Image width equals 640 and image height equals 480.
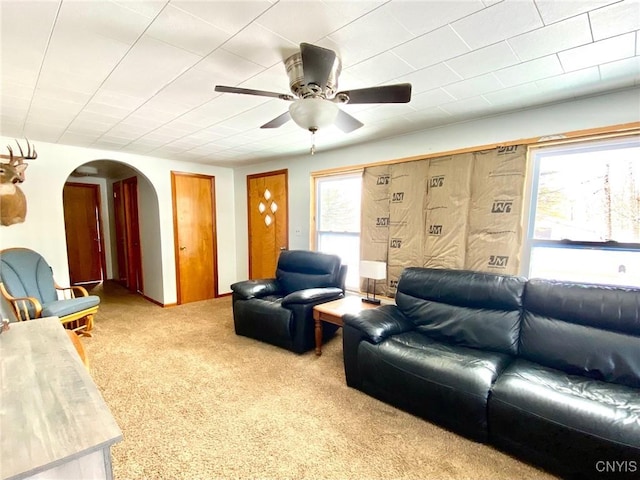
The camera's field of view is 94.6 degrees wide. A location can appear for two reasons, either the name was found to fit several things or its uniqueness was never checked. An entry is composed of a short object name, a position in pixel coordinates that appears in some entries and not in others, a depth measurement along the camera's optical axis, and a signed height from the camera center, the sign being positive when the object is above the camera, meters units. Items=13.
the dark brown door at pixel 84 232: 6.02 -0.50
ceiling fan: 1.59 +0.68
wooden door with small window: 4.69 -0.16
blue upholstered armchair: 2.99 -0.92
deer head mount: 3.01 +0.19
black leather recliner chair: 3.04 -1.00
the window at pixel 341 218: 3.93 -0.11
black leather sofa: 1.51 -1.02
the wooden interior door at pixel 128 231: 5.37 -0.44
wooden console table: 0.78 -0.65
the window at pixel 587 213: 2.21 +0.00
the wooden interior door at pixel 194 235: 4.75 -0.44
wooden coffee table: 2.84 -0.98
